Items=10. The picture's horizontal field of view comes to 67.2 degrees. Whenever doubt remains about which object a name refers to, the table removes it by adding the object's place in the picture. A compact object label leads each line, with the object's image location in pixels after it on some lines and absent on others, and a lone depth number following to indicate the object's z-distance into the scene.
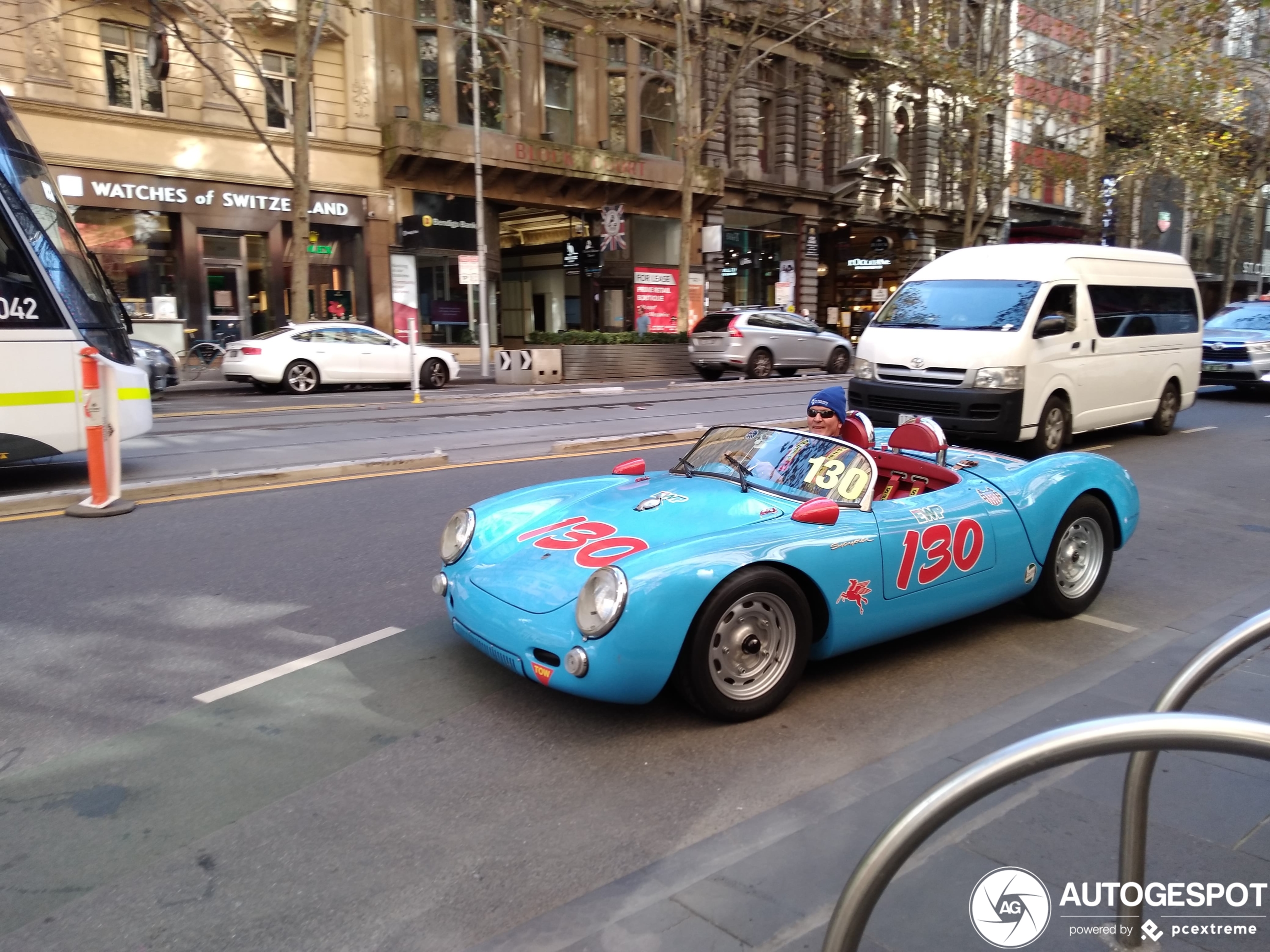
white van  10.15
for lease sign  32.47
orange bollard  7.30
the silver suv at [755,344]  22.55
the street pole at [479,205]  23.91
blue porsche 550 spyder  3.68
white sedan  18.48
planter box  23.16
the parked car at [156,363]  16.47
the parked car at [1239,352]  17.44
